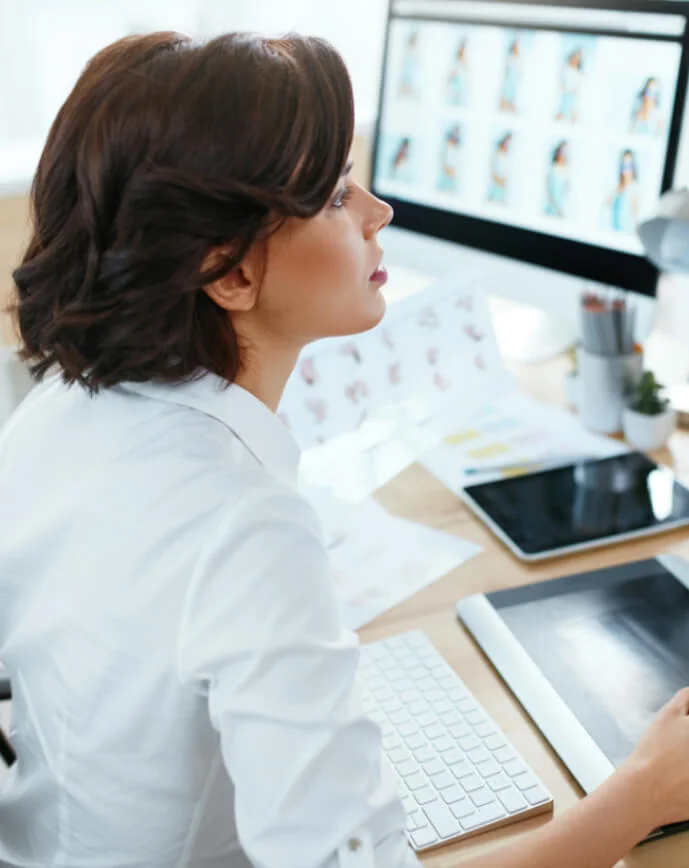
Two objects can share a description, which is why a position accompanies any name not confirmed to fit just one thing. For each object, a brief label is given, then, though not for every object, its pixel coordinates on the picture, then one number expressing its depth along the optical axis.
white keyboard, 0.69
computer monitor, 1.15
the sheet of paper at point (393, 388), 1.16
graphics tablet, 0.75
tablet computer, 1.00
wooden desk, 0.67
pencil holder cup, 1.21
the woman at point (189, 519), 0.55
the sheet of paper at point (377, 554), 0.94
